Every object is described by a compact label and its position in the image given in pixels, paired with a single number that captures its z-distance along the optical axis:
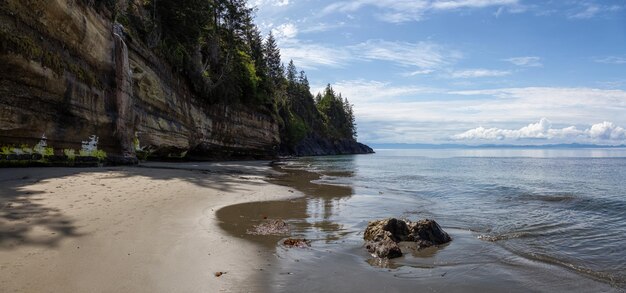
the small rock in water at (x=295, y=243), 6.92
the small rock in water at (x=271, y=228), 7.82
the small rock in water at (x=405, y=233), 7.14
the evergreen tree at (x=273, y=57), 76.50
